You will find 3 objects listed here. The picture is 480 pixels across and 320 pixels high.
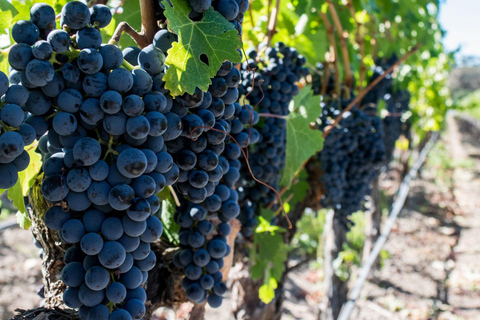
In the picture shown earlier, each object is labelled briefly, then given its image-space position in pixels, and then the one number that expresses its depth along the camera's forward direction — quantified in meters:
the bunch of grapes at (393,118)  1.43
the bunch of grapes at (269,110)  0.53
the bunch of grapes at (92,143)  0.30
